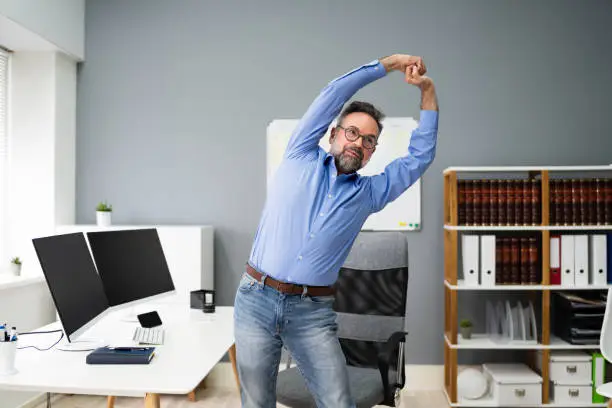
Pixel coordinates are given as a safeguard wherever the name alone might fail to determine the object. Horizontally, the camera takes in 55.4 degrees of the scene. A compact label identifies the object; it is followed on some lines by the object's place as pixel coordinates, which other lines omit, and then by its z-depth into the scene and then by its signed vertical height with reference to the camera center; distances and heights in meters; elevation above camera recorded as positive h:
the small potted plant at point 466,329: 3.85 -0.83
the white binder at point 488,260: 3.69 -0.36
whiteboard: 4.09 +0.10
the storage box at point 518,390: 3.63 -1.16
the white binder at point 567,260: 3.69 -0.35
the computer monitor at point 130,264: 2.58 -0.29
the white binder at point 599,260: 3.66 -0.35
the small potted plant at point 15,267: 3.67 -0.40
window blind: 3.96 +0.68
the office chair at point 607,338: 2.96 -0.69
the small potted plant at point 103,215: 4.02 -0.08
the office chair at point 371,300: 2.66 -0.45
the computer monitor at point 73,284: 2.05 -0.31
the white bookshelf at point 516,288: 3.64 -0.53
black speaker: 2.98 -0.51
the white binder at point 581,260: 3.68 -0.35
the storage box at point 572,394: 3.65 -1.19
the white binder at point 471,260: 3.71 -0.36
